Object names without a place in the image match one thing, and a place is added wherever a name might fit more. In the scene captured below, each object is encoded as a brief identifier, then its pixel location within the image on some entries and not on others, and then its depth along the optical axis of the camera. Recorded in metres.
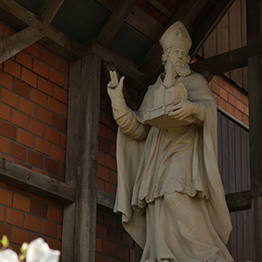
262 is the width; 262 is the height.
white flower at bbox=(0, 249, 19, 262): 2.86
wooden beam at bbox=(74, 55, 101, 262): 8.21
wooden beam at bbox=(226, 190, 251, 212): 8.70
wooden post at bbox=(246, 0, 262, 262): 8.01
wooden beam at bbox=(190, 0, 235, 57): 9.96
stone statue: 6.78
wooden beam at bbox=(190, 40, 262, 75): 8.92
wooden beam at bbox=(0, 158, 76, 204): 7.54
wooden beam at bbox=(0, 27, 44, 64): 7.90
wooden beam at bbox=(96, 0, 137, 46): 8.99
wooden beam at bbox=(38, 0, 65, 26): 8.41
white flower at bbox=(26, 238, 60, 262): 2.85
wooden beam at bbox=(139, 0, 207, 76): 9.67
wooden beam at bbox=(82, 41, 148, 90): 9.07
